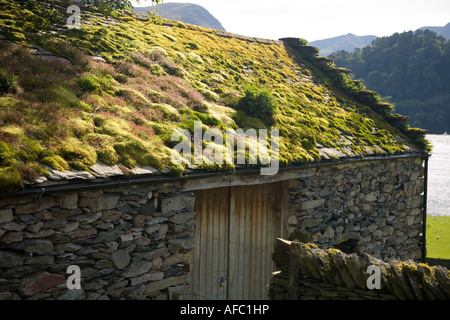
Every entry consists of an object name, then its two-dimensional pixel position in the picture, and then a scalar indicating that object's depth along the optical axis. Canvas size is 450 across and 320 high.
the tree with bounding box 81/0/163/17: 9.27
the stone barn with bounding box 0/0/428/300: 5.12
